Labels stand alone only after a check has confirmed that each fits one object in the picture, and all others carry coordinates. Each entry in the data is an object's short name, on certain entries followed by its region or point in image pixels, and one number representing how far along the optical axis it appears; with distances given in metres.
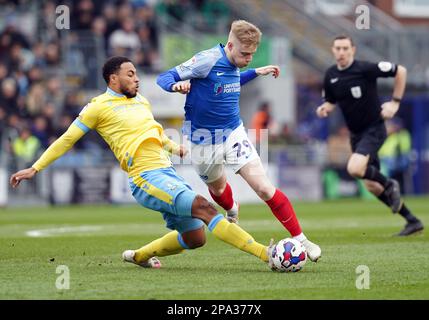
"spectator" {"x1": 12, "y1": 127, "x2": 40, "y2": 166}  24.72
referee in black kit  14.28
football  9.62
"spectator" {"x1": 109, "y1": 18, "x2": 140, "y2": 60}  26.69
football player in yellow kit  9.77
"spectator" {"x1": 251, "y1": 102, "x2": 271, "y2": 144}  26.34
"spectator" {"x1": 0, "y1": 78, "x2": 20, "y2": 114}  25.03
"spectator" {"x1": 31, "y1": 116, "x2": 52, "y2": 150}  24.72
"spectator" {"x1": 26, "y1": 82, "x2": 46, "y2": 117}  25.35
